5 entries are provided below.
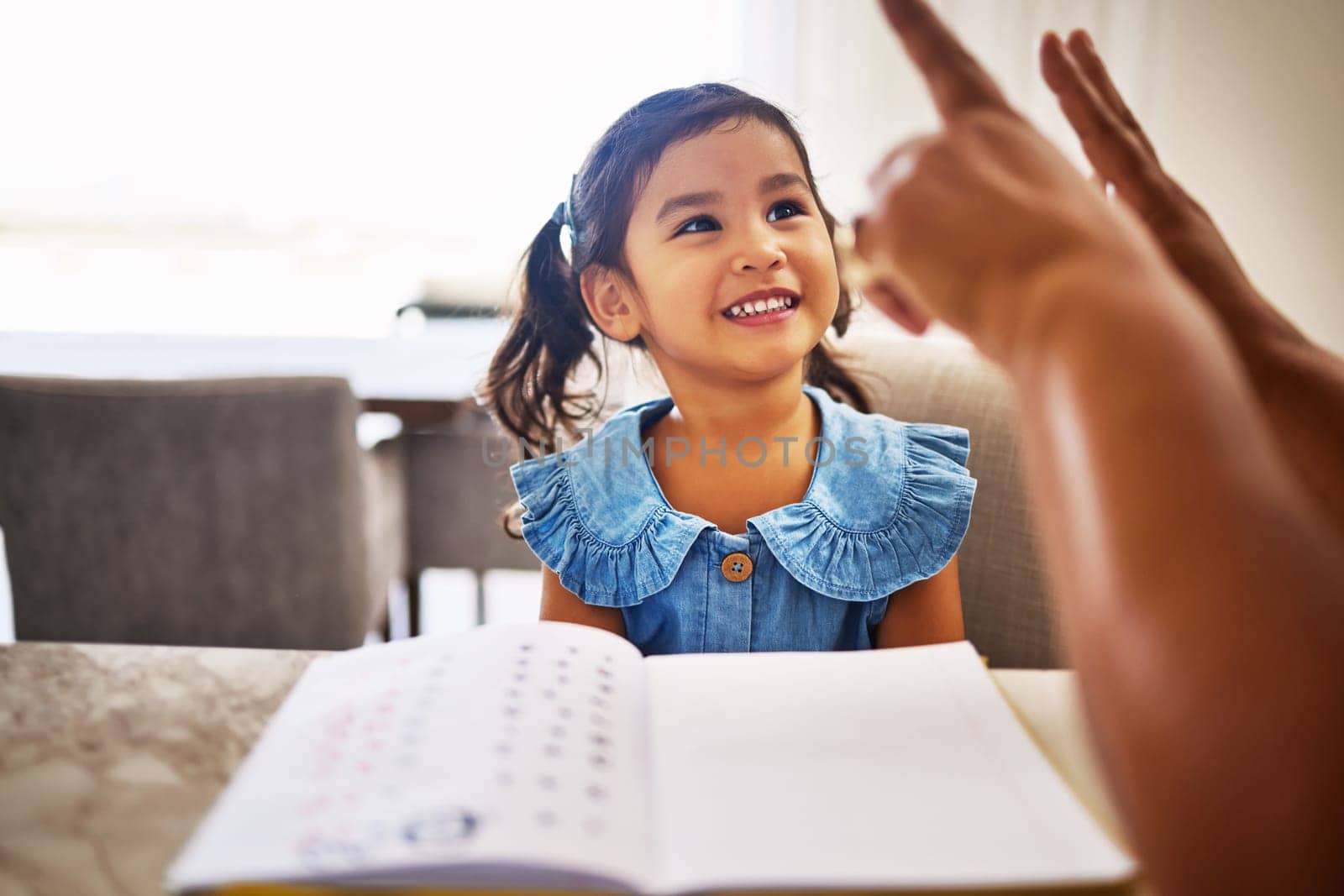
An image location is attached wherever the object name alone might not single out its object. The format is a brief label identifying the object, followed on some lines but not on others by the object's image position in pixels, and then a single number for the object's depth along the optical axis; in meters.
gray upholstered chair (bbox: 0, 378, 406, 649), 1.54
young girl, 0.88
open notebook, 0.40
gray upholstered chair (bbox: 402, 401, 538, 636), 2.24
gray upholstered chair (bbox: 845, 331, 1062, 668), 1.06
